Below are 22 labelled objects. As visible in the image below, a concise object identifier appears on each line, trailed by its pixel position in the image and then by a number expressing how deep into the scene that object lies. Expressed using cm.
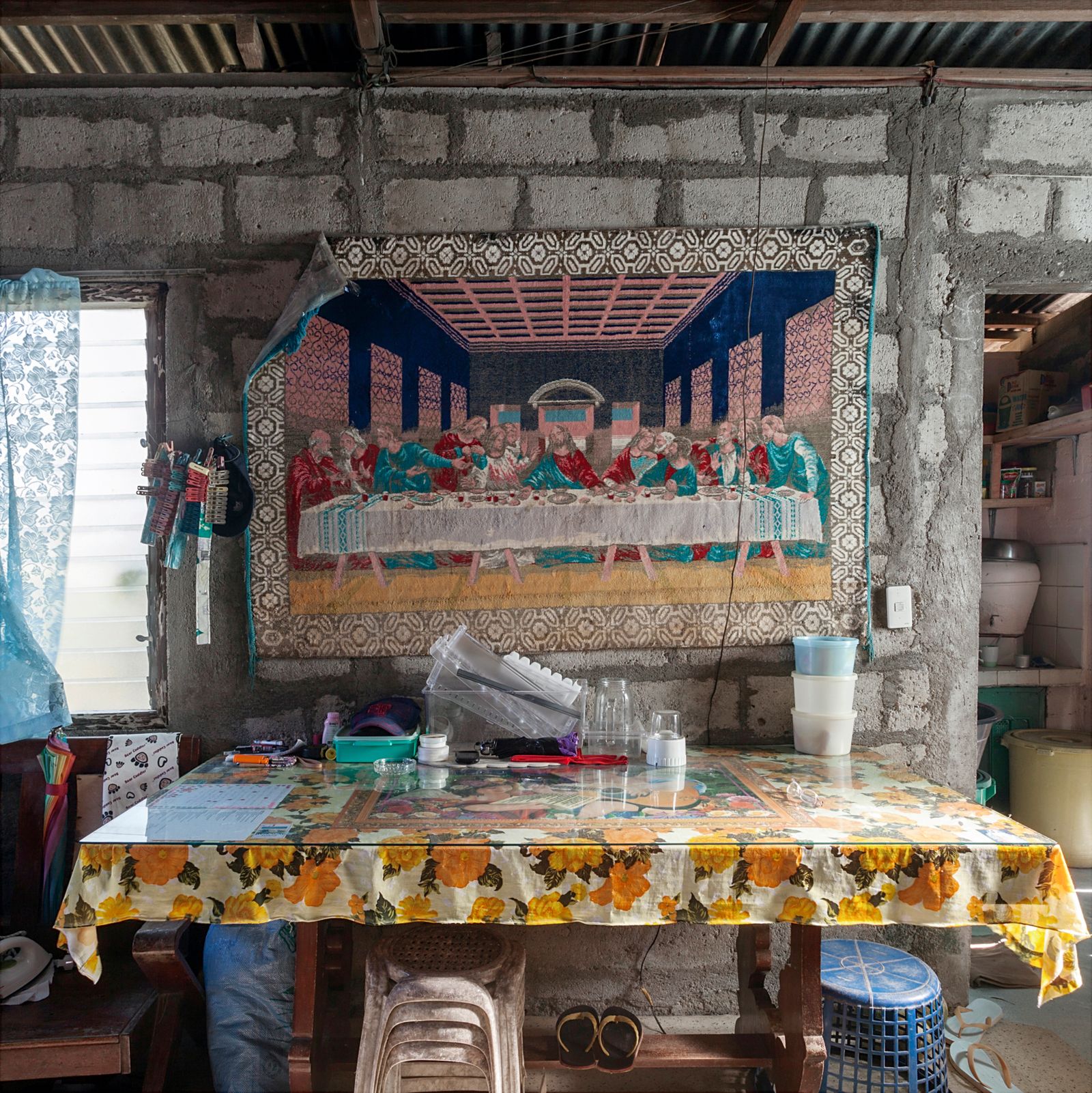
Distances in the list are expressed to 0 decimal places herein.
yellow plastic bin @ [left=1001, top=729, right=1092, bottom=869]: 379
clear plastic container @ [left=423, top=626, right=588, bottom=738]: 241
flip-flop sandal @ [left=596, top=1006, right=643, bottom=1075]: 211
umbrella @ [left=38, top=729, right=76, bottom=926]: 241
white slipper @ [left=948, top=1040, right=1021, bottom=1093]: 231
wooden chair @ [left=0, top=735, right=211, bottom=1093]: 199
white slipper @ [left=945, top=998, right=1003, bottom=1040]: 253
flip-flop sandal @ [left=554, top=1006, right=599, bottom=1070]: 212
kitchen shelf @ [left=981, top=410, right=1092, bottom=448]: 398
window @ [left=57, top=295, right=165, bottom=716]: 270
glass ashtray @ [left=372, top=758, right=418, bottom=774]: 228
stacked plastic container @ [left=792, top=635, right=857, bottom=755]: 242
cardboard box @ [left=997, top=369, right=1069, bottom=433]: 448
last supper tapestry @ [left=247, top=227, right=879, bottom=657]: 264
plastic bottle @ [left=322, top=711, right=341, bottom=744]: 249
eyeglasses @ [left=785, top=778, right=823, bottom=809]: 201
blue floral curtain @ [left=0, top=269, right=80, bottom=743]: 251
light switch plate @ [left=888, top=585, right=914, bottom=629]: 264
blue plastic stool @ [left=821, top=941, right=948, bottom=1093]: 202
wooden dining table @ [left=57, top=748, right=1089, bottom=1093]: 173
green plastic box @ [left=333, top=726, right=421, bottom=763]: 235
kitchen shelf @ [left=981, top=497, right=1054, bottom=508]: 454
